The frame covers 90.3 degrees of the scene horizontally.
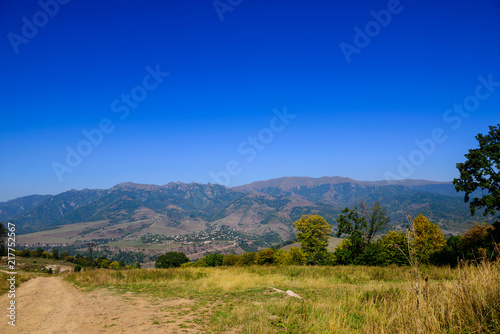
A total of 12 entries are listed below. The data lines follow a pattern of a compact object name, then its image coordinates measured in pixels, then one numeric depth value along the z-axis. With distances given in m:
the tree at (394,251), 34.47
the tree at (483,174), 24.67
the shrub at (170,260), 92.75
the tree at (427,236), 48.47
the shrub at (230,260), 81.05
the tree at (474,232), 46.28
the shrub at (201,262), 77.19
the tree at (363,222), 45.27
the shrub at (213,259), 75.38
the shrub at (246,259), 78.50
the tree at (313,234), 55.23
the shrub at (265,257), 67.12
